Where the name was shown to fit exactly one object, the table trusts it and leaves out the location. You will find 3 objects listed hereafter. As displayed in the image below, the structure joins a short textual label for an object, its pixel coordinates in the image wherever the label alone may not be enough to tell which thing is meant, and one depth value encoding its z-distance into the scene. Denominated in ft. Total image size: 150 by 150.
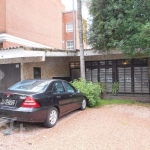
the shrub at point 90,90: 27.99
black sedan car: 16.37
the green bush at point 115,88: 38.01
